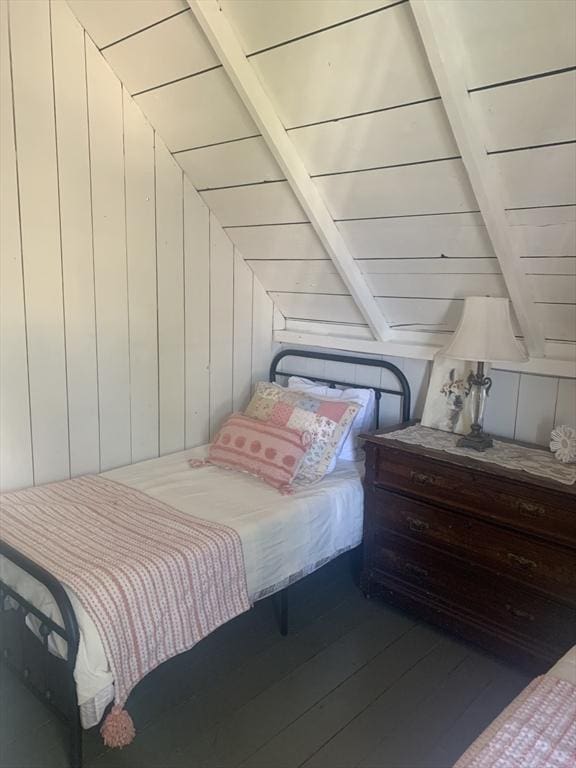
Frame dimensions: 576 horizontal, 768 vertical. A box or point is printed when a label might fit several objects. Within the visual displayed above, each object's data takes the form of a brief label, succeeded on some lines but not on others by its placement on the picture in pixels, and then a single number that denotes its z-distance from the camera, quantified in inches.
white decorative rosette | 80.2
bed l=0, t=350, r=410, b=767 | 59.6
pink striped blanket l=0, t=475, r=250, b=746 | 61.6
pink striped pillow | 92.2
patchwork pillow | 96.2
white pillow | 105.3
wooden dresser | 73.9
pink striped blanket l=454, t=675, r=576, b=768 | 34.2
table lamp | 79.4
